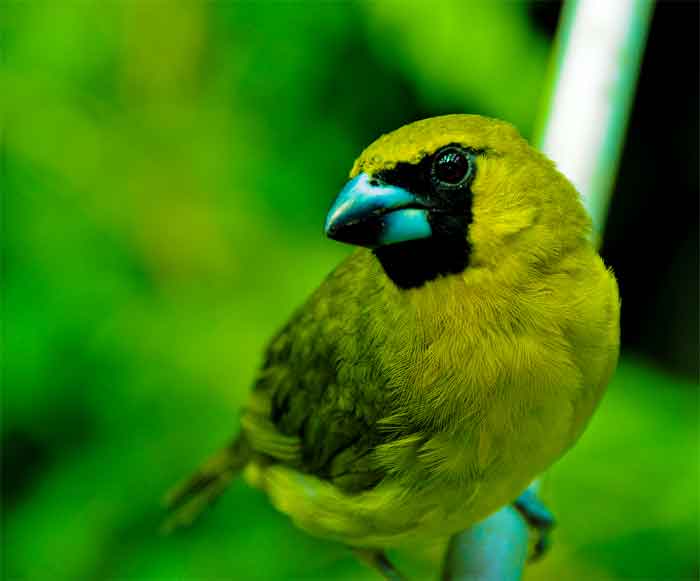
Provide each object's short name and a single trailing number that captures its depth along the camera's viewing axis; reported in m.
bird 1.65
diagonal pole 1.69
